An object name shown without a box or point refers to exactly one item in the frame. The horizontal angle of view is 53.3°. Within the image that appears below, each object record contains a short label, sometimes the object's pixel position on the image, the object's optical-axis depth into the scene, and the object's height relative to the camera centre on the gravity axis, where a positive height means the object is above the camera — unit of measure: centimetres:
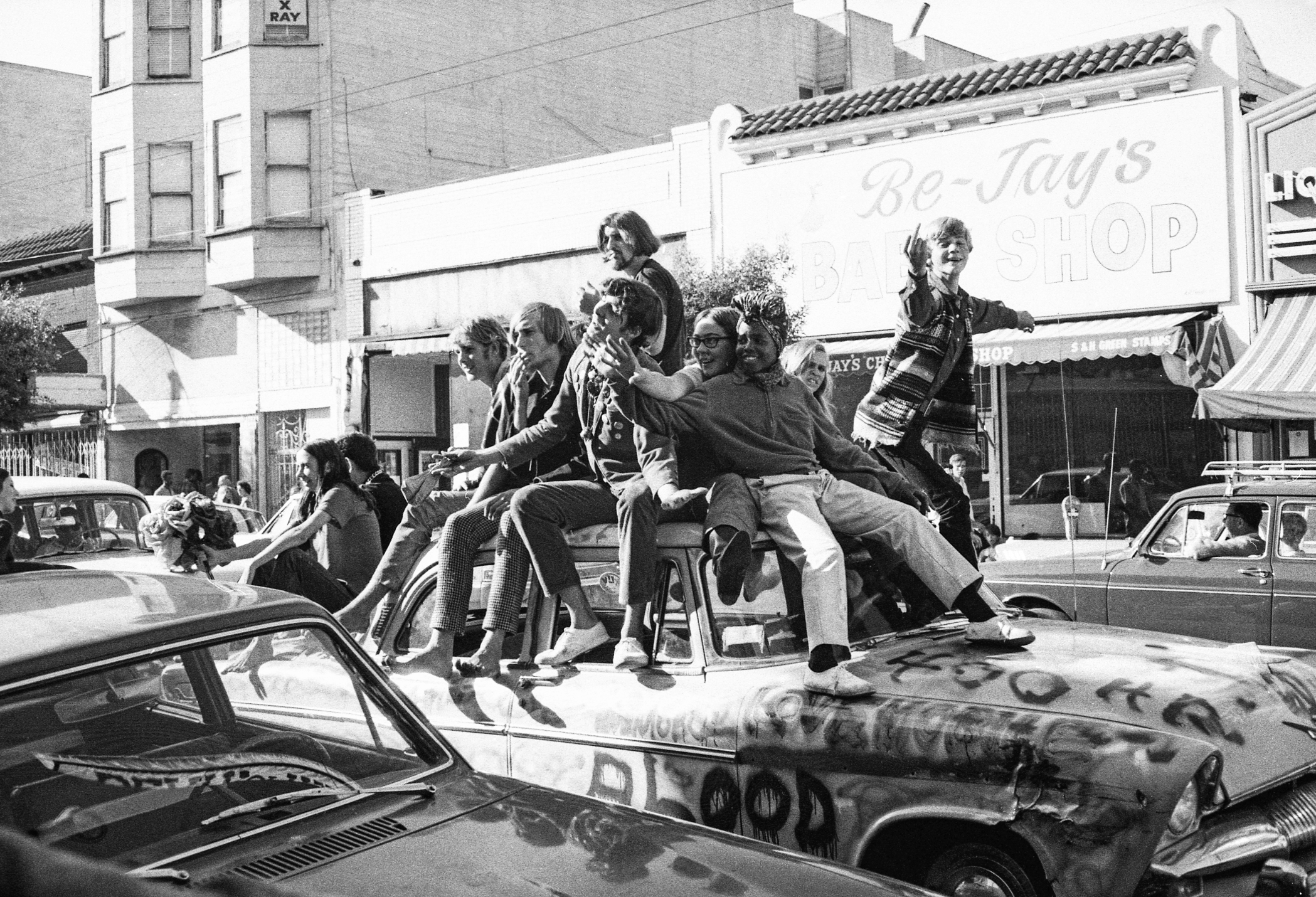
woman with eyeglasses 424 -3
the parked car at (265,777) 262 -68
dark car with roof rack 770 -77
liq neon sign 1487 +304
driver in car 796 -53
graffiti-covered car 331 -80
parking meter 787 -36
